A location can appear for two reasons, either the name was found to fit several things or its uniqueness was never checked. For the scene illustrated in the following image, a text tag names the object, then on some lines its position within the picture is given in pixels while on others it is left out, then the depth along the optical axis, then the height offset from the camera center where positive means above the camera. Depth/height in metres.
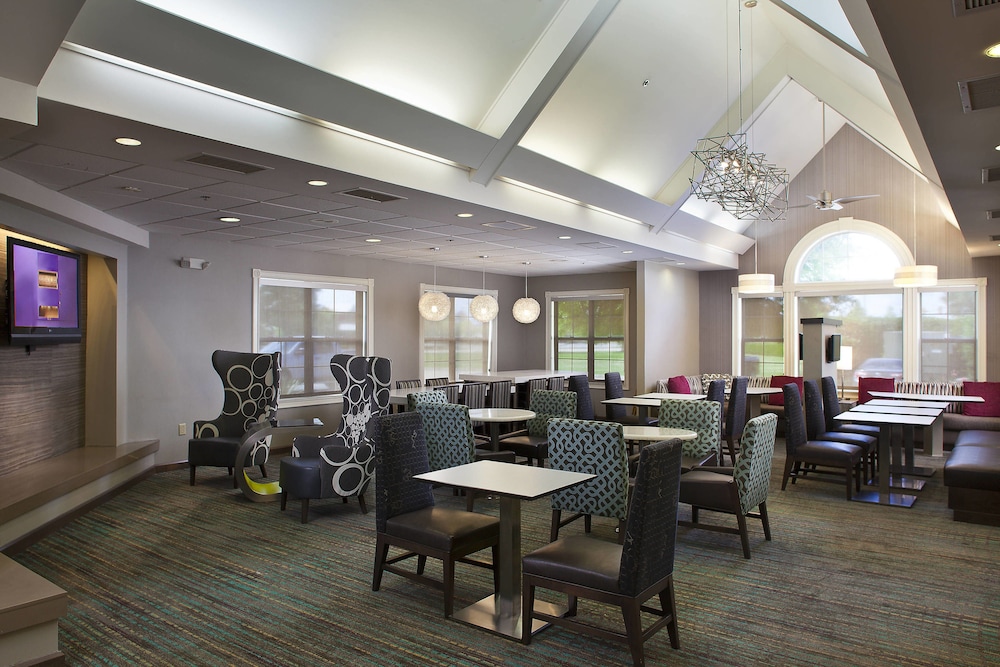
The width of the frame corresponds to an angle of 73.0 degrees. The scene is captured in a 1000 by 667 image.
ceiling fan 7.43 +1.50
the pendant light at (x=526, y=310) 11.22 +0.44
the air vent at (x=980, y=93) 3.21 +1.21
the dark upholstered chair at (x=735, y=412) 7.63 -0.86
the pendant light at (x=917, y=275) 8.40 +0.78
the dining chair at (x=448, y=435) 5.37 -0.80
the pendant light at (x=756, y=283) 9.09 +0.74
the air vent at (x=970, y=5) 2.43 +1.21
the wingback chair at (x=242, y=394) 6.92 -0.61
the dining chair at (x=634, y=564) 2.82 -1.02
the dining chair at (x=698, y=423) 5.85 -0.76
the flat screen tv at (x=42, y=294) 5.31 +0.35
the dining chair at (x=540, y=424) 6.46 -0.90
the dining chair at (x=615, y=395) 8.44 -0.75
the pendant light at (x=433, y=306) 9.45 +0.43
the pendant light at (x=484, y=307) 10.18 +0.44
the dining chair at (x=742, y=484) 4.52 -1.01
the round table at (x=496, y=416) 6.36 -0.77
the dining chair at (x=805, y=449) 6.13 -1.04
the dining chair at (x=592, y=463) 4.30 -0.82
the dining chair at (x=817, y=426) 6.78 -0.90
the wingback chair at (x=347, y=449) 5.35 -0.94
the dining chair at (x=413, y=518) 3.53 -1.02
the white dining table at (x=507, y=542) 3.32 -1.06
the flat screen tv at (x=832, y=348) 8.70 -0.13
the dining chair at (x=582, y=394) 7.73 -0.66
